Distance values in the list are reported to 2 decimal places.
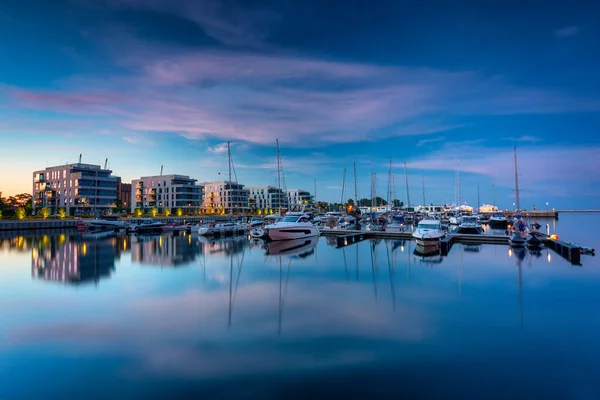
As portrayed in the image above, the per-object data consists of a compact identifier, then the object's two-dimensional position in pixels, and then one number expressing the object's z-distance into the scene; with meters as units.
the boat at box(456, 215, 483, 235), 52.44
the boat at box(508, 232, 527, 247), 39.22
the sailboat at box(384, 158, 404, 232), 82.55
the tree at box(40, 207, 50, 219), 94.54
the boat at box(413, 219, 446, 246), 37.34
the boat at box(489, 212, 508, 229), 80.25
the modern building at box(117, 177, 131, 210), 176.84
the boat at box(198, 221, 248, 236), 58.41
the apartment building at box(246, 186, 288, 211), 185.75
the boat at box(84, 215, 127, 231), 72.81
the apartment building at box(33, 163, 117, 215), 110.25
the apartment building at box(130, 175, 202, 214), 136.25
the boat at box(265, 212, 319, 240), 45.78
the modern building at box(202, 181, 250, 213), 160.75
